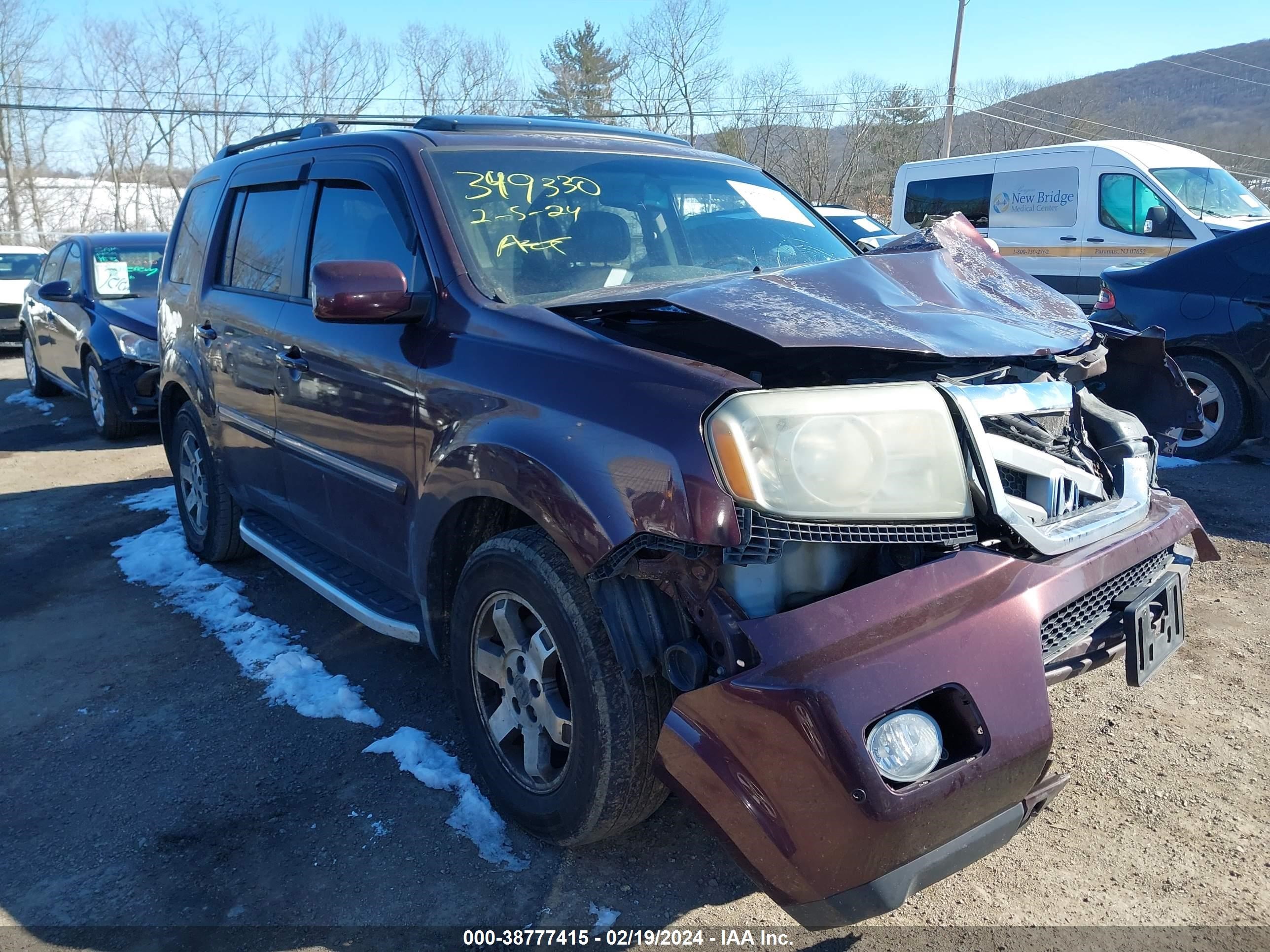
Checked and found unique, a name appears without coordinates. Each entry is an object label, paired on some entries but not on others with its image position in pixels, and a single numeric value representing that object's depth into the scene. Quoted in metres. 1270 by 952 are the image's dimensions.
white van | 10.57
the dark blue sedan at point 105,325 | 7.77
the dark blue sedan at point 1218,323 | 5.95
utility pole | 28.52
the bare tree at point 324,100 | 34.91
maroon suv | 1.82
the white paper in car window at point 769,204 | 3.66
